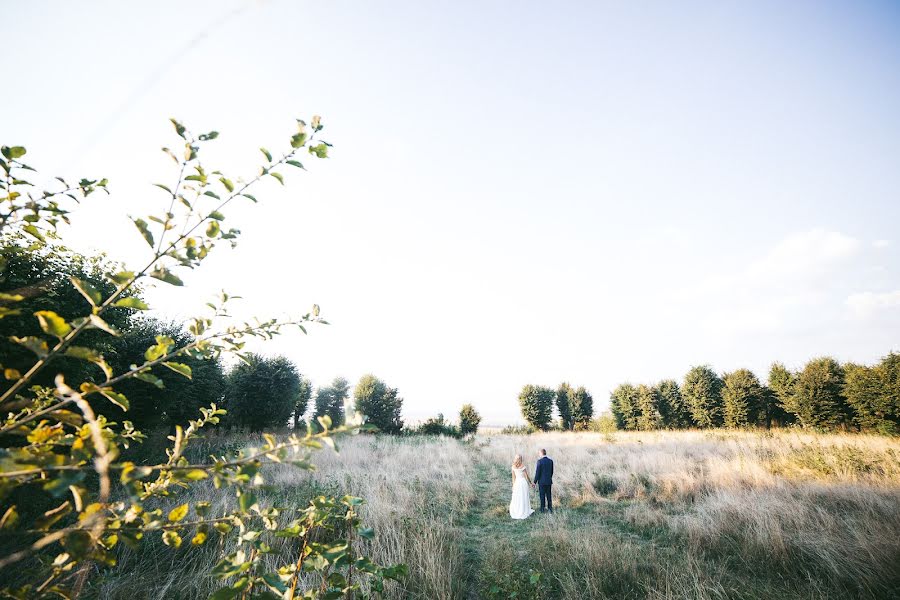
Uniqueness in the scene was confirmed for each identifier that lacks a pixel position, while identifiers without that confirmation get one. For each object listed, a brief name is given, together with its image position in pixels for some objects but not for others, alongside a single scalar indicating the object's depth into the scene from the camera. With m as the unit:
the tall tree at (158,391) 8.85
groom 8.25
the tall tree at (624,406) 30.27
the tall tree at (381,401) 25.20
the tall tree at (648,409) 28.17
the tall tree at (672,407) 27.55
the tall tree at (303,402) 26.91
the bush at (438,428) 26.67
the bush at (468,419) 30.19
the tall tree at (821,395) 18.80
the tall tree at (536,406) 32.53
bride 7.55
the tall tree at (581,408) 33.72
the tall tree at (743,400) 23.05
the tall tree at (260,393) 15.89
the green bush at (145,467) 0.81
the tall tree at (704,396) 25.03
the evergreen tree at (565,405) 34.22
